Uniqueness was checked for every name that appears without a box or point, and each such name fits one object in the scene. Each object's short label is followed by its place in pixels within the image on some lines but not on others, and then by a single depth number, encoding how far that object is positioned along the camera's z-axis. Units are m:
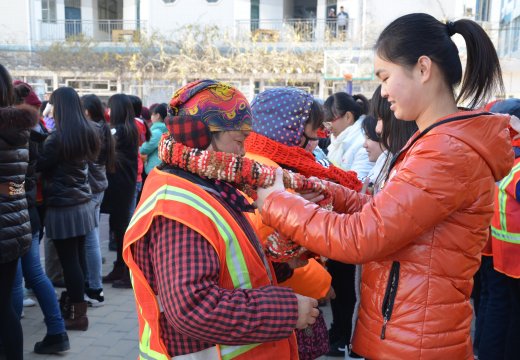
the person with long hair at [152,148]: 7.08
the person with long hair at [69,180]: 4.14
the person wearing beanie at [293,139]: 2.24
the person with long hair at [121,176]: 5.68
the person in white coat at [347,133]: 4.53
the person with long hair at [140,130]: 6.48
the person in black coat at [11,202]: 3.07
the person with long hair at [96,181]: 4.94
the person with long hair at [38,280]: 3.68
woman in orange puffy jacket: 1.45
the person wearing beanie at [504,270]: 3.12
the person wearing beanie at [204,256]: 1.48
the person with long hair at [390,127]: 2.64
